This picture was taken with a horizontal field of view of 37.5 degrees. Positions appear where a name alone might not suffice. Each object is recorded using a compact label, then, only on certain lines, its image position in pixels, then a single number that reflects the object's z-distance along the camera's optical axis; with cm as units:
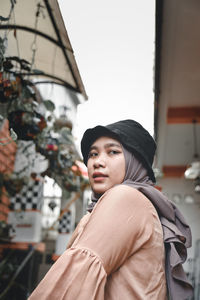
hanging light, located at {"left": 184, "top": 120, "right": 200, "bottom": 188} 565
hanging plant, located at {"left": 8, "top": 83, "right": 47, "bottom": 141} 171
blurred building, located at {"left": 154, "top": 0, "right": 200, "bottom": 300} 345
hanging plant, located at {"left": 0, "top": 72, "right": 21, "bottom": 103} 152
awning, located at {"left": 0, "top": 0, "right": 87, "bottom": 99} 220
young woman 84
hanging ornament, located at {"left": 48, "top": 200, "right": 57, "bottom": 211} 295
